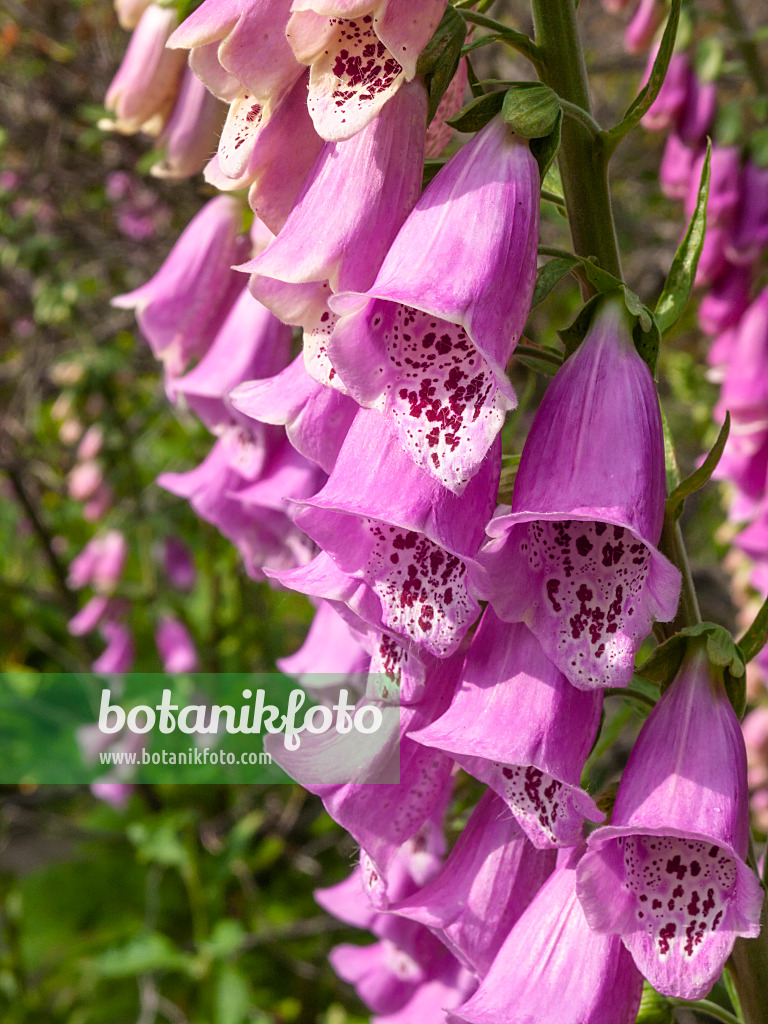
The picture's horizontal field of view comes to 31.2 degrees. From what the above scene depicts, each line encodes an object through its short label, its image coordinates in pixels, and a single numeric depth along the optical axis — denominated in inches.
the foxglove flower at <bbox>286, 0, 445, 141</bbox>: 6.9
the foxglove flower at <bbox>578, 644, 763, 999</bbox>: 7.3
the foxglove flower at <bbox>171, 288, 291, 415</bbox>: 12.2
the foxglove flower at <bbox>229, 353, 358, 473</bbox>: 8.4
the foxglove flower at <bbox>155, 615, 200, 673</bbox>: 29.0
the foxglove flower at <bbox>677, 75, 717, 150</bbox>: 20.4
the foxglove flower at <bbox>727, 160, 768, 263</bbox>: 19.6
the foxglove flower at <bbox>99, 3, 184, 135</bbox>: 12.8
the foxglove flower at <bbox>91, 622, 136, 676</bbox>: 30.3
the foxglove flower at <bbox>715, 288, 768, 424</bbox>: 19.0
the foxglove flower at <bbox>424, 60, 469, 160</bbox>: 8.3
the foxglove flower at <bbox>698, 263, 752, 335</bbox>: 21.0
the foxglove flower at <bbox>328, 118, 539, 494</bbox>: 7.0
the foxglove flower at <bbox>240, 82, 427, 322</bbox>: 7.4
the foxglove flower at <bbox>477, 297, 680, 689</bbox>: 7.3
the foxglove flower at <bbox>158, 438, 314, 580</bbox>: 11.6
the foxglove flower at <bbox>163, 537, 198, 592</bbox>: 30.1
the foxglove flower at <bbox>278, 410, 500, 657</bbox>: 7.4
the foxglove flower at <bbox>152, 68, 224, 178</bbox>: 12.7
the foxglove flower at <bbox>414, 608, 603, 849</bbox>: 7.5
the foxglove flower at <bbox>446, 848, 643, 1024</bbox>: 7.8
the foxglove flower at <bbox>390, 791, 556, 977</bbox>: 8.6
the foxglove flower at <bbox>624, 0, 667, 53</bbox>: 22.3
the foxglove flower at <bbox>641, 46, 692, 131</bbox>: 20.4
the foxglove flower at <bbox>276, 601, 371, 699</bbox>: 11.0
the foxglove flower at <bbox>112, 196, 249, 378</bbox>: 12.7
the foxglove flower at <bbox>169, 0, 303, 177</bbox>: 7.3
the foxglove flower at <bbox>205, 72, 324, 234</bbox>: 7.7
